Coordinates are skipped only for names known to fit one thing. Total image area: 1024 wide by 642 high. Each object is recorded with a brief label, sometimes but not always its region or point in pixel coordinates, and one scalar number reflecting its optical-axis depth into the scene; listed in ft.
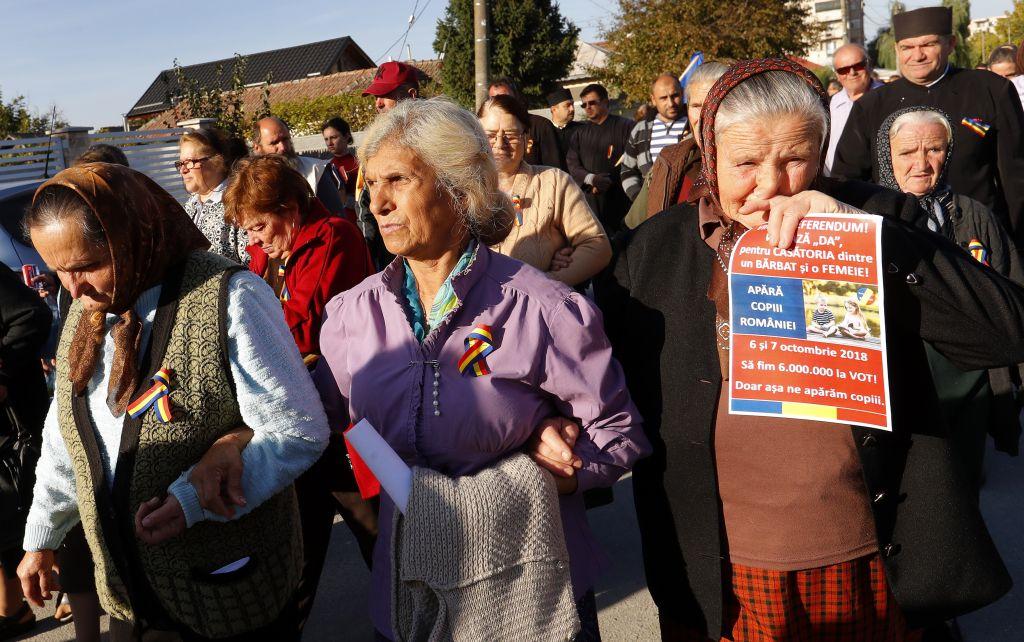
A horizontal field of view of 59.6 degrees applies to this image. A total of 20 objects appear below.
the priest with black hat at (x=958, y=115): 17.85
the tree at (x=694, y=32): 99.45
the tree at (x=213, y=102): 57.82
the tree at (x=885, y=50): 204.20
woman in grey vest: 7.20
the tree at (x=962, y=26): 158.65
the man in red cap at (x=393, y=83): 17.89
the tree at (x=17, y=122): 75.05
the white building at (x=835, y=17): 312.44
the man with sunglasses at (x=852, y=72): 26.81
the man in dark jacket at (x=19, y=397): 12.34
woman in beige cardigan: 12.98
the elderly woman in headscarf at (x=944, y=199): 12.16
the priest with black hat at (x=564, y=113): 31.40
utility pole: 46.52
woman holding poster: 6.34
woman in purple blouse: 6.93
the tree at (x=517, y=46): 131.54
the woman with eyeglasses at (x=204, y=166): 17.60
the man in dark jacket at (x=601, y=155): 27.07
